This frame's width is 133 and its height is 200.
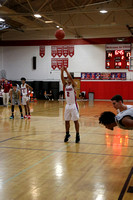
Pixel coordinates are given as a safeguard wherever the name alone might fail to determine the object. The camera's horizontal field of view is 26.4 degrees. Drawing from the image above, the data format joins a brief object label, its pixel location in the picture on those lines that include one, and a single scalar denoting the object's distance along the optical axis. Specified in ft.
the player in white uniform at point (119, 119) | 11.65
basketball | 42.98
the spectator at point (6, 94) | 64.39
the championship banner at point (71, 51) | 92.22
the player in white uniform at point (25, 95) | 41.83
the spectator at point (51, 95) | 90.42
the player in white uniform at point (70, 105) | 24.41
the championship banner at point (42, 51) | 94.84
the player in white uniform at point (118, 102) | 13.91
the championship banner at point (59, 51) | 93.35
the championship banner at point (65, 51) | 92.84
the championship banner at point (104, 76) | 87.04
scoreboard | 85.22
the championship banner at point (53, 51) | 93.86
